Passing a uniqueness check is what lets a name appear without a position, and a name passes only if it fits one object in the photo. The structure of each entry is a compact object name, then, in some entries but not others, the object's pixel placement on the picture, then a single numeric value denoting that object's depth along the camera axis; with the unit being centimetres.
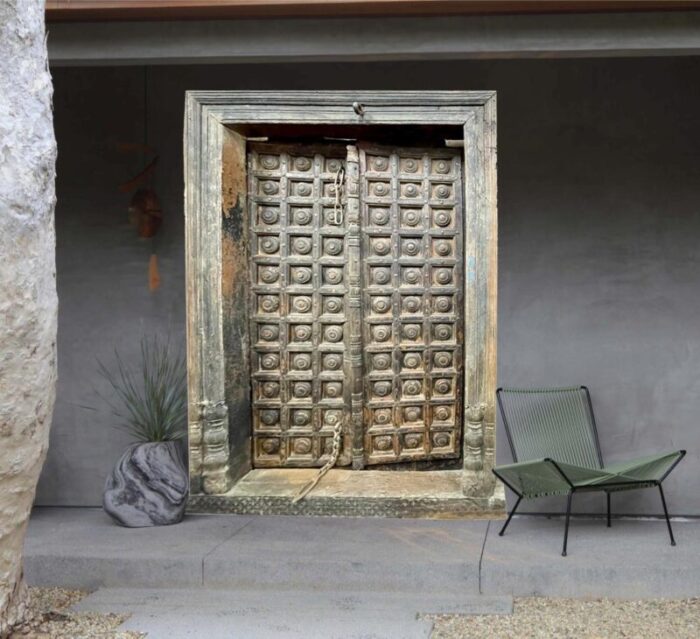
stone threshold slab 529
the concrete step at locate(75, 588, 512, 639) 402
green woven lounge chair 534
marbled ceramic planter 520
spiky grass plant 543
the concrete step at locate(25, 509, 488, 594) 450
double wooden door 568
